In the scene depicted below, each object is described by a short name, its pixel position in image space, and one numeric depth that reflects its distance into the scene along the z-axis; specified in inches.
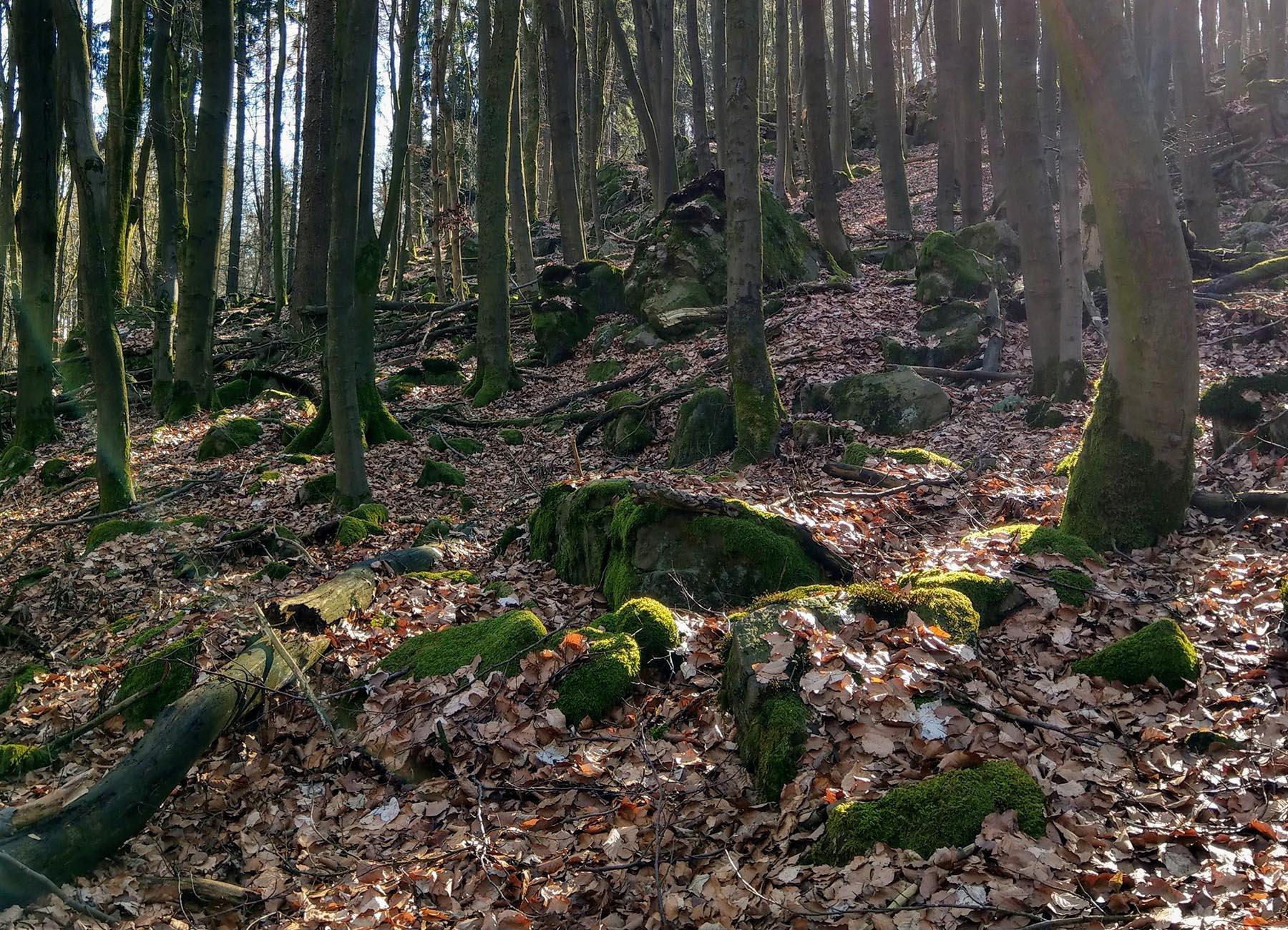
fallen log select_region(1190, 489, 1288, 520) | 230.1
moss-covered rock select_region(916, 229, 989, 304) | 518.6
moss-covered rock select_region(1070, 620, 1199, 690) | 159.2
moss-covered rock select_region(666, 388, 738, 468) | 390.6
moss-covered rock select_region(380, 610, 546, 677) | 203.0
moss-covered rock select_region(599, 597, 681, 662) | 196.4
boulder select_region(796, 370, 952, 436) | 392.8
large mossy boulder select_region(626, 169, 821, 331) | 605.0
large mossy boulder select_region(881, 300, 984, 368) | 459.2
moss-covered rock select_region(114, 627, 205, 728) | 209.8
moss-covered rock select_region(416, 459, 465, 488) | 410.6
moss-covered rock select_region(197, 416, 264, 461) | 471.5
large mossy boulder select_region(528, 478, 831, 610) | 230.5
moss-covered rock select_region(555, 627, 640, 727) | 183.9
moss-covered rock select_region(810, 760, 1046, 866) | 123.3
